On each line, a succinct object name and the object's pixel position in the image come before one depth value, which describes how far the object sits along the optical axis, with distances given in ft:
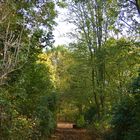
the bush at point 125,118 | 25.52
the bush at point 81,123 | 64.54
